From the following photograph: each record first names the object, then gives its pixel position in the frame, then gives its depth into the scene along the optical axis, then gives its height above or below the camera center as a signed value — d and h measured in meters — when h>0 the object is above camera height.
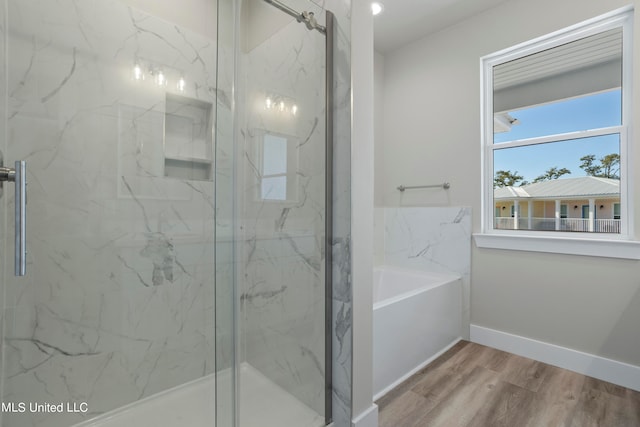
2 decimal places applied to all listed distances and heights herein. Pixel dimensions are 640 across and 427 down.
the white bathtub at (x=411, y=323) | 1.81 -0.72
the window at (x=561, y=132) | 2.04 +0.60
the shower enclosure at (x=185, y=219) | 1.33 -0.02
